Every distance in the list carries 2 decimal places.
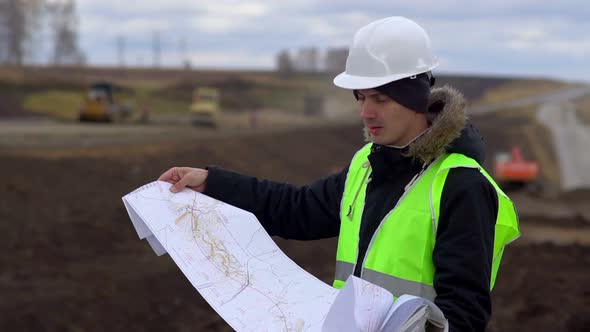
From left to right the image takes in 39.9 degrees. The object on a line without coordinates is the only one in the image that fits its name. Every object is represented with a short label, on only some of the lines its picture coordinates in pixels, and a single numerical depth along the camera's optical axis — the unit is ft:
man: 7.79
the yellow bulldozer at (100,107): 109.60
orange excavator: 80.59
